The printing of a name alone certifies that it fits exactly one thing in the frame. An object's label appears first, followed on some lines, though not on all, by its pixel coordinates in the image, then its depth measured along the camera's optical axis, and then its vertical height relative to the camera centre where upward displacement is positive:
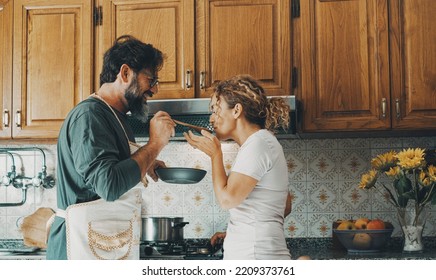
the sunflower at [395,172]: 2.68 -0.05
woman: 1.84 -0.06
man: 1.74 +0.08
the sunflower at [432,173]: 2.60 -0.05
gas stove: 2.69 -0.38
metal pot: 2.86 -0.29
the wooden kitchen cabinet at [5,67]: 2.96 +0.45
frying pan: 2.34 -0.04
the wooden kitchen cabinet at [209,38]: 2.80 +0.54
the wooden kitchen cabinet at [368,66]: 2.72 +0.40
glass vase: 2.69 -0.29
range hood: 2.72 +0.21
